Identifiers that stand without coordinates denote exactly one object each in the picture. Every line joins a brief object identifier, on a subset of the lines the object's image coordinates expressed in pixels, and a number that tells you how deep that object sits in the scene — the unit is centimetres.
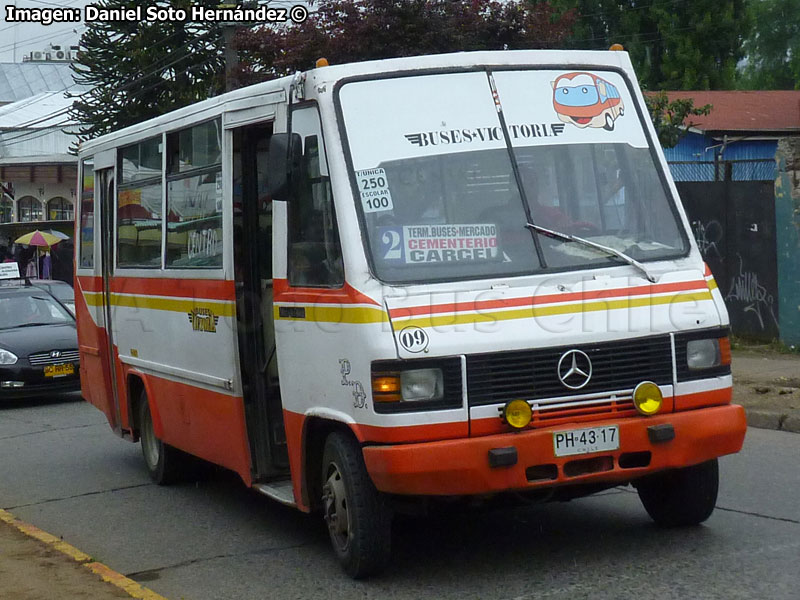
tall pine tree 3169
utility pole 2379
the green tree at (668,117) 1953
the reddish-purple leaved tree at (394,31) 2045
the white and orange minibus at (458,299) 582
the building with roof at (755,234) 1541
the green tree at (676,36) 5062
